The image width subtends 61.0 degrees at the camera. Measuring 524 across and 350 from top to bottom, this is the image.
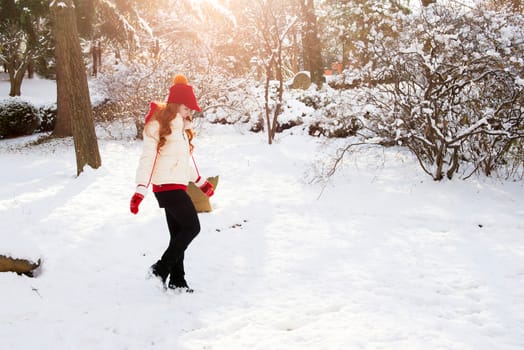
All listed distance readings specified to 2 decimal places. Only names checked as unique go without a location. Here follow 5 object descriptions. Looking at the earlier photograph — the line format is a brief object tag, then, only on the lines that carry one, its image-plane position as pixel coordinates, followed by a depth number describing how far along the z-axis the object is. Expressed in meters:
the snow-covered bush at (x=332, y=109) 7.91
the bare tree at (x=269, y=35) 11.56
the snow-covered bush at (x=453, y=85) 6.36
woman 3.46
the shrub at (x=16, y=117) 15.88
